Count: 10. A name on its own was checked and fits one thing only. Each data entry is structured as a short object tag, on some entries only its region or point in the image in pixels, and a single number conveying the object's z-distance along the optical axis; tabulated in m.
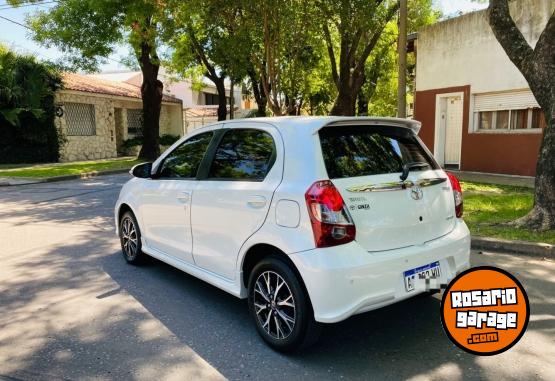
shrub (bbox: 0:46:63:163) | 19.77
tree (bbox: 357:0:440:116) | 21.97
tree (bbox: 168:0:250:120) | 11.88
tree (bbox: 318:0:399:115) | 12.00
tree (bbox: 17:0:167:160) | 16.12
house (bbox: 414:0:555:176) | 12.40
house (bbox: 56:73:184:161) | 23.36
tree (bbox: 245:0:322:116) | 11.80
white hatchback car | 3.29
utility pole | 9.92
